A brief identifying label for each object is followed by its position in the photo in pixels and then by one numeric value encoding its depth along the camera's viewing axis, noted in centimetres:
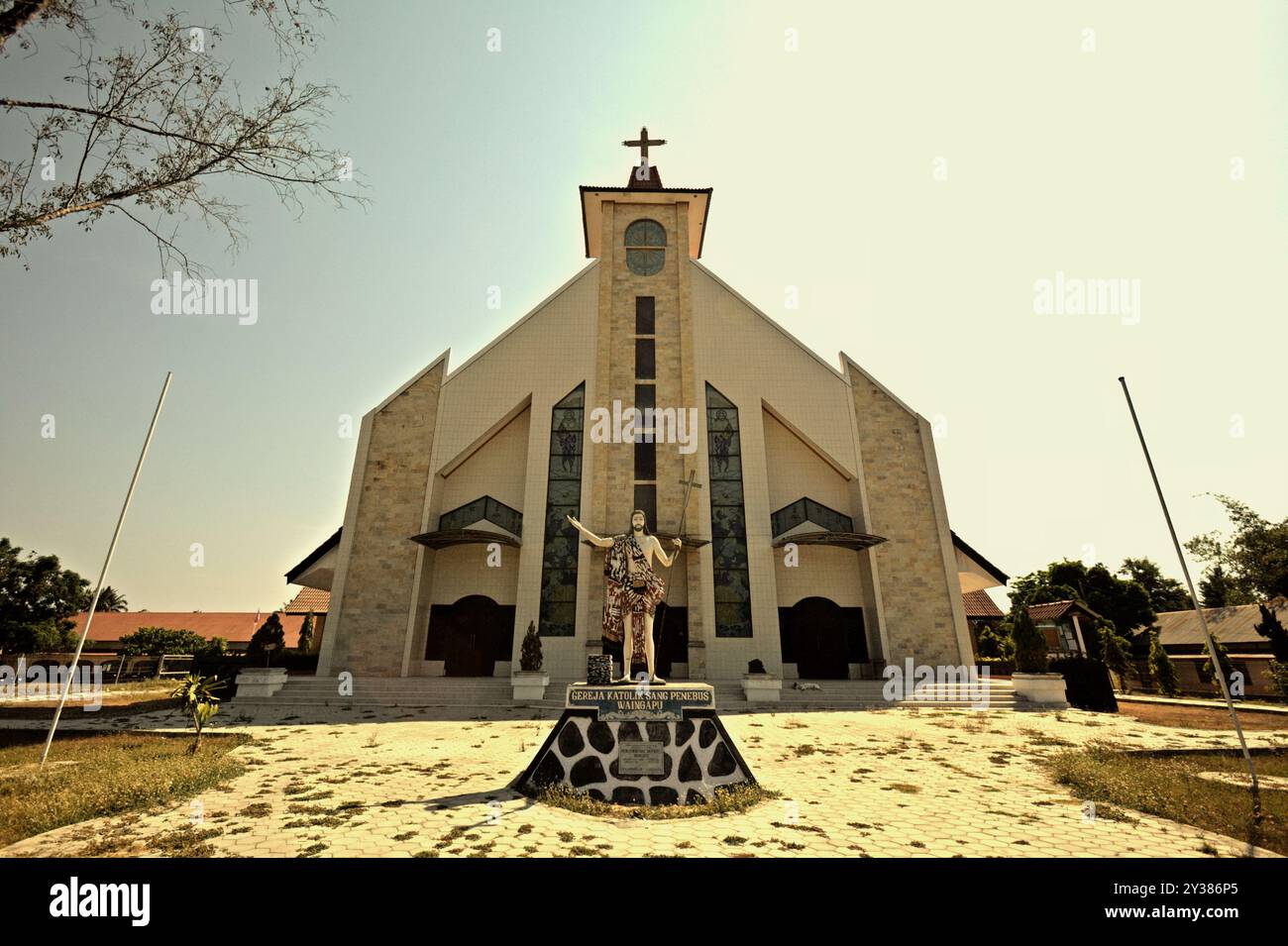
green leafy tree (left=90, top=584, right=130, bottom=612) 5923
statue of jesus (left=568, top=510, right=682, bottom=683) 866
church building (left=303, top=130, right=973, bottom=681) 2058
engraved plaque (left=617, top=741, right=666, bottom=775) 735
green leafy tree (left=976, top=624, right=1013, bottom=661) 2915
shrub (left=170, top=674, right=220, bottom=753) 1051
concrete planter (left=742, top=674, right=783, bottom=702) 1684
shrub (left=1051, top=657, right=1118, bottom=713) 1609
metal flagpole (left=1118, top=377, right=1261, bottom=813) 690
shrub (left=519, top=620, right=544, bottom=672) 1766
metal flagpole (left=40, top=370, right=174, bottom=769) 1011
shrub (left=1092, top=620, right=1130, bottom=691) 2572
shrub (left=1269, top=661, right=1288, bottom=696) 1812
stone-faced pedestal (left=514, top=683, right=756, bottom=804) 723
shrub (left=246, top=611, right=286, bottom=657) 1848
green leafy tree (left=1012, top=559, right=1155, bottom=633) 4209
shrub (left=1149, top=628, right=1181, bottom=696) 2247
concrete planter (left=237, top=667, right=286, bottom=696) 1636
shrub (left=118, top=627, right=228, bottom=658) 3300
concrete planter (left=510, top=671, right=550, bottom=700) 1666
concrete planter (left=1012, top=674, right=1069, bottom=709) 1683
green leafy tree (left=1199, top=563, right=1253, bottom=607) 4225
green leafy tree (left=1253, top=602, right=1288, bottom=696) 1839
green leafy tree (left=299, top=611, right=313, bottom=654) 3036
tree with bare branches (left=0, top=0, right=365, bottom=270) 778
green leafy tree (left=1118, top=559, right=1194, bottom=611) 5125
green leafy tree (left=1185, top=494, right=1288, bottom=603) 2382
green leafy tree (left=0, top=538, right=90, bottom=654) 2962
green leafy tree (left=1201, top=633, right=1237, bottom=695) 2234
